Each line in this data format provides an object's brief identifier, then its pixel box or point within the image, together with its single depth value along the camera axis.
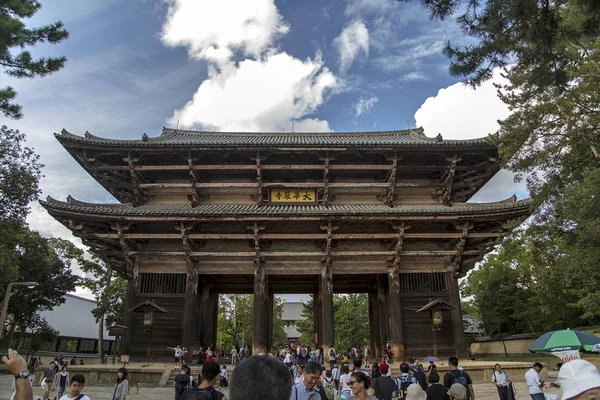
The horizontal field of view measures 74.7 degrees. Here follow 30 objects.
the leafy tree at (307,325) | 50.97
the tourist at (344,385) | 7.06
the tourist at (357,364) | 7.55
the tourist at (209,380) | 3.93
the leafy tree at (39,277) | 33.25
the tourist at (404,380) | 8.02
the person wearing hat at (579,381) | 2.44
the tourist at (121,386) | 8.11
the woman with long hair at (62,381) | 11.94
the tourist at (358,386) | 4.92
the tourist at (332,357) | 15.57
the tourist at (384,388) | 6.41
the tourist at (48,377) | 12.98
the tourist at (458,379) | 7.12
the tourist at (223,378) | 14.45
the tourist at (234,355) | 20.19
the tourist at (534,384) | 9.12
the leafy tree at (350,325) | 46.72
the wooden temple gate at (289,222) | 16.59
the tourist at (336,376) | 11.00
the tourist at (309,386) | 5.00
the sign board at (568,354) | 7.93
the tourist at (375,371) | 10.87
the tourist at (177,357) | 15.37
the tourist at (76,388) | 5.01
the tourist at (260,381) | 2.11
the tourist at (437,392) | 6.27
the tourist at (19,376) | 2.62
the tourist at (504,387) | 9.57
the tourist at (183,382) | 8.11
